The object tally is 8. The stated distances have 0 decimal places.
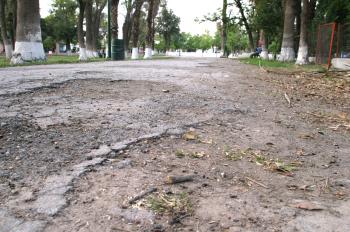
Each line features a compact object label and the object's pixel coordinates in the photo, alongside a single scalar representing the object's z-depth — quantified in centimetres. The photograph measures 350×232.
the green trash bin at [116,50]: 2243
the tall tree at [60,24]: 6986
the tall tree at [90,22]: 2994
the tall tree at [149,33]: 2873
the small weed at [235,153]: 337
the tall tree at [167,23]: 7306
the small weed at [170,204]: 234
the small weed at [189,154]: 331
